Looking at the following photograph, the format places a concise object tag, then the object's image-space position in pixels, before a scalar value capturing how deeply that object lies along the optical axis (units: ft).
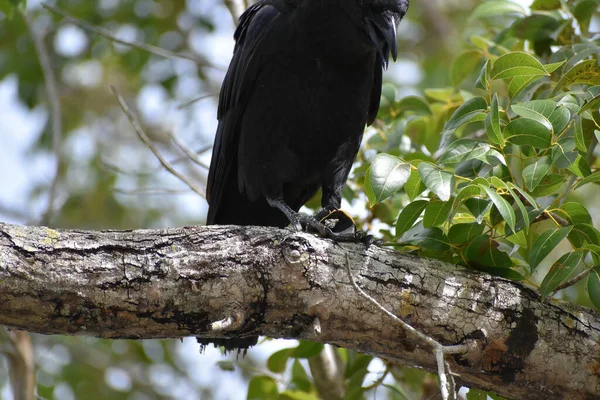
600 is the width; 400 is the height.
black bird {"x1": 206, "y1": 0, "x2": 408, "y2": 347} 21.33
